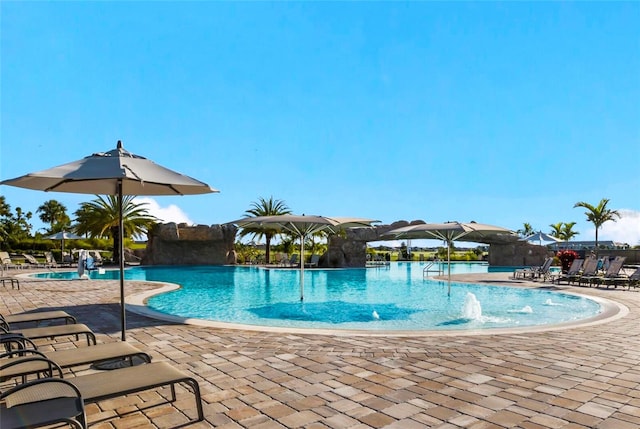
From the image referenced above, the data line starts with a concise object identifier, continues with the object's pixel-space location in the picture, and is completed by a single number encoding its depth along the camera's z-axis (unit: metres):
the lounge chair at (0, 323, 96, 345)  4.87
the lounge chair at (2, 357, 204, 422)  2.98
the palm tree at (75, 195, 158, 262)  29.91
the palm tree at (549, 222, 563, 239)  49.53
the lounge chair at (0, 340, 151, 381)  3.38
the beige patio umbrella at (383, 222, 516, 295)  14.77
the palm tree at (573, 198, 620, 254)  36.16
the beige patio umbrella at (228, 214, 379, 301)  13.04
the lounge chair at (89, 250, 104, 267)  25.05
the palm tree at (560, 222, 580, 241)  49.75
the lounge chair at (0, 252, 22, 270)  17.72
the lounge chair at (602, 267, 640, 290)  14.95
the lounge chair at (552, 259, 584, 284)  17.36
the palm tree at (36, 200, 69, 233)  66.75
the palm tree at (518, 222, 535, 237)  58.05
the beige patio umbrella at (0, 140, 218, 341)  4.91
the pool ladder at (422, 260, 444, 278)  24.97
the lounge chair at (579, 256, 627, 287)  15.84
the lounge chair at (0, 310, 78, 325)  5.68
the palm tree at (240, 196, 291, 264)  34.59
